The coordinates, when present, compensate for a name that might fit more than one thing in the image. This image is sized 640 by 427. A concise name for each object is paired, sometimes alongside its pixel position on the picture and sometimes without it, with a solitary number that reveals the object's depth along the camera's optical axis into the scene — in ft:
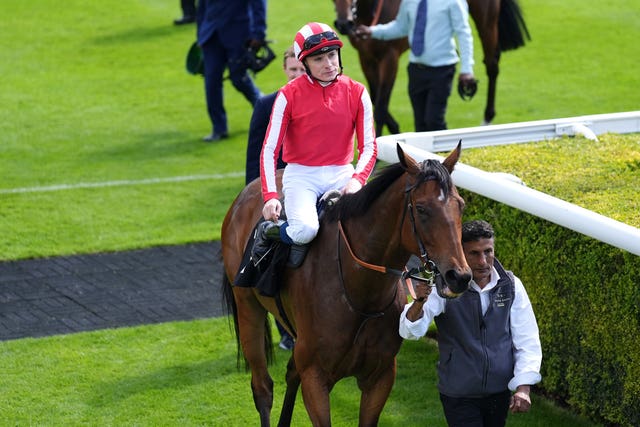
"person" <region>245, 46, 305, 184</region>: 44.59
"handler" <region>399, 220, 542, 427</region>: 30.96
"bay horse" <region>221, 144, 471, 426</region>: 28.73
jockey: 34.24
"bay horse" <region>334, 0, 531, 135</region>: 75.05
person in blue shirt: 63.98
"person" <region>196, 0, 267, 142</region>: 78.02
